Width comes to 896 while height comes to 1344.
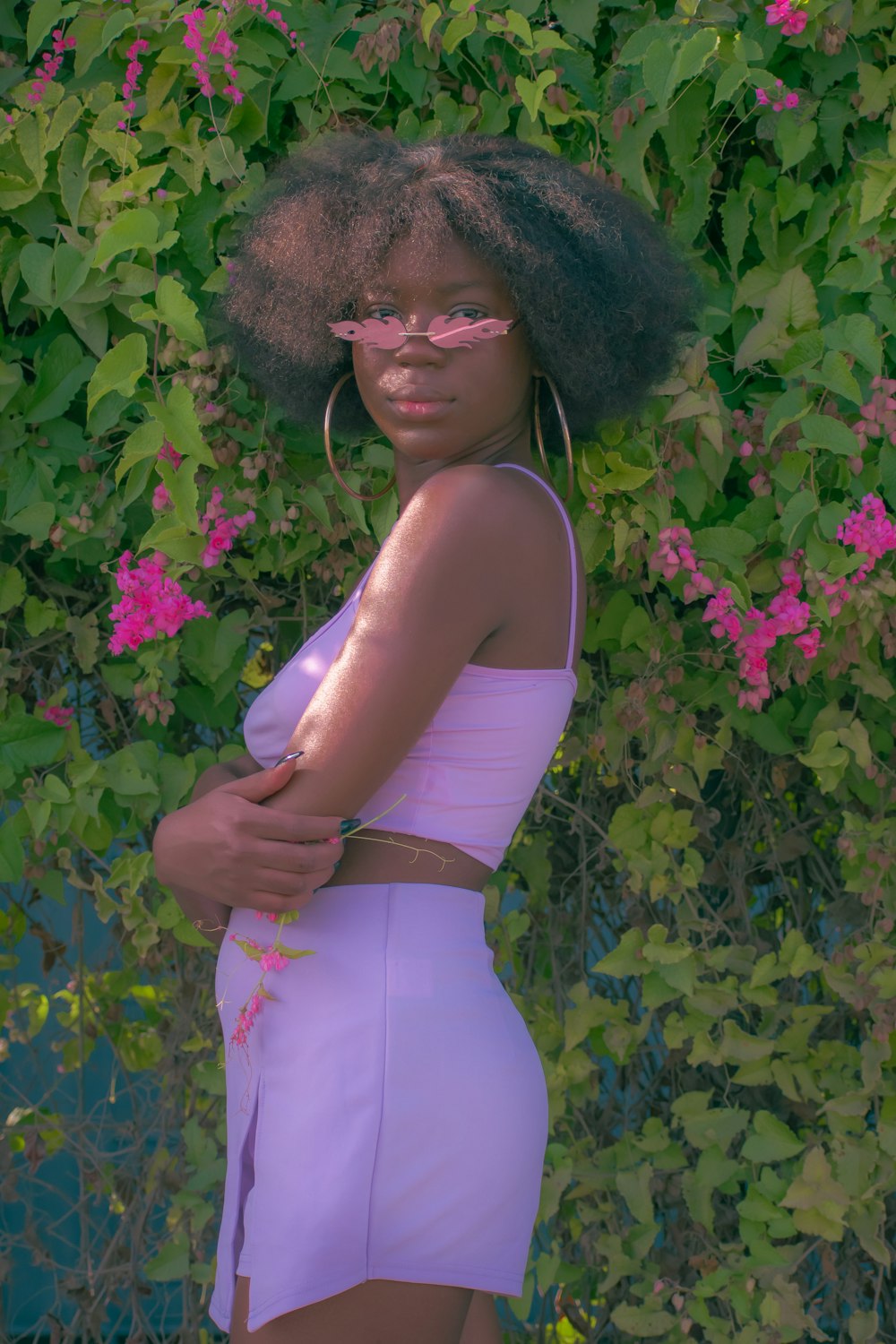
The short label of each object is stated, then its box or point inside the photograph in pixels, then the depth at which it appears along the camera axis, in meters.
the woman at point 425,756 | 2.55
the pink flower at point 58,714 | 3.11
